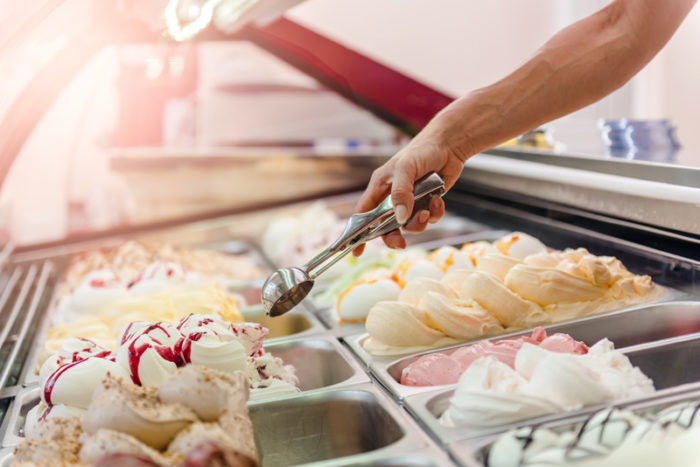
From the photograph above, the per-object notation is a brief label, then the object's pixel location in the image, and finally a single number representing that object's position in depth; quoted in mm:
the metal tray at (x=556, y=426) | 1014
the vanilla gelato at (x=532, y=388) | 1085
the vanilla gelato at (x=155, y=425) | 904
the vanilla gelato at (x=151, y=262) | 2433
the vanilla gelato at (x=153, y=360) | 1221
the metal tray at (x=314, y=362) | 1493
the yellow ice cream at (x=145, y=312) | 1730
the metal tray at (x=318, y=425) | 1299
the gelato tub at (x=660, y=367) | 1230
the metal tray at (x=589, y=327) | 1515
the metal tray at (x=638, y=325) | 1547
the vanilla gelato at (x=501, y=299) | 1537
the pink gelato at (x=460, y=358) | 1344
